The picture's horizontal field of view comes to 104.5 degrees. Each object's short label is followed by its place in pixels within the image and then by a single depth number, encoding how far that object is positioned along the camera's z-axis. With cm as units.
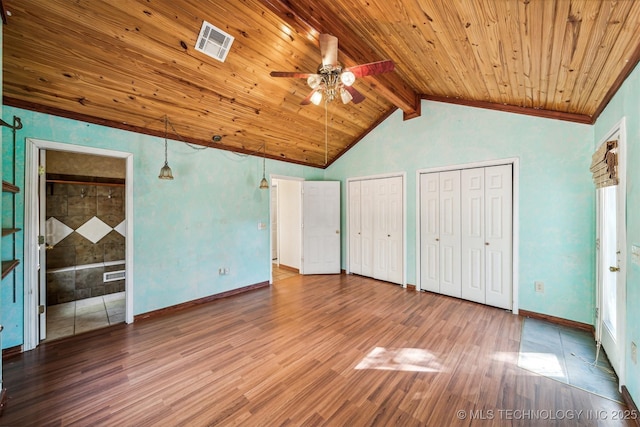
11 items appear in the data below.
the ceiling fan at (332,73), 209
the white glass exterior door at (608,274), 209
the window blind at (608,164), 195
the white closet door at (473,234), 356
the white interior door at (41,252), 262
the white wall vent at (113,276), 396
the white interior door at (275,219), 630
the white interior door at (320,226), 517
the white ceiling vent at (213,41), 224
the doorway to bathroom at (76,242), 251
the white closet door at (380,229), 466
